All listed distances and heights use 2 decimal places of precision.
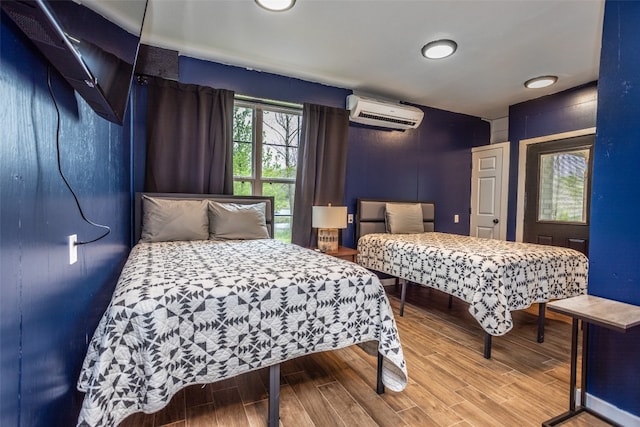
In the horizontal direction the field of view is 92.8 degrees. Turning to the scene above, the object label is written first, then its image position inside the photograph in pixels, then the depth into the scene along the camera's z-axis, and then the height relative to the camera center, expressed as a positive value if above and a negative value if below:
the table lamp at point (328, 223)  3.28 -0.17
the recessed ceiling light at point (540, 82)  3.38 +1.49
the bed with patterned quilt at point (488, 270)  2.18 -0.50
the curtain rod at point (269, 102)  3.34 +1.17
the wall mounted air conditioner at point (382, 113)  3.70 +1.20
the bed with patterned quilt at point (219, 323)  1.13 -0.52
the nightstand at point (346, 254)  3.23 -0.50
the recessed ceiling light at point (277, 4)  2.16 +1.45
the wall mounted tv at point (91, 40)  0.71 +0.46
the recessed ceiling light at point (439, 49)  2.67 +1.46
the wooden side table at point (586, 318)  1.34 -0.47
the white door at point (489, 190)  4.46 +0.31
